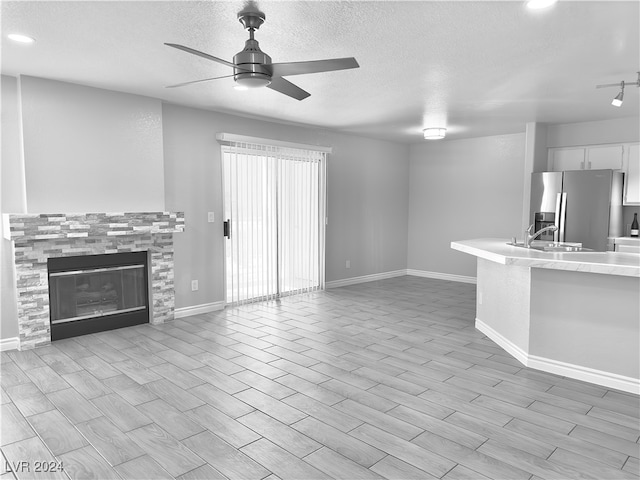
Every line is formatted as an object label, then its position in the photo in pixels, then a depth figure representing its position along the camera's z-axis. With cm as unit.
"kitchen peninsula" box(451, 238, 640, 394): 313
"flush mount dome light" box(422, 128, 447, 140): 615
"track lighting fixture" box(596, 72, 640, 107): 360
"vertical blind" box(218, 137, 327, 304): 553
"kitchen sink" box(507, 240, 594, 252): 396
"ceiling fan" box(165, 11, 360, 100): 242
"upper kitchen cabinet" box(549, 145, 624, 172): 563
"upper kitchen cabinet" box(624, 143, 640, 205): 539
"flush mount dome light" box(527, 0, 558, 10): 233
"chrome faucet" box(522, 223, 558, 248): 416
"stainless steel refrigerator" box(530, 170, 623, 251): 527
